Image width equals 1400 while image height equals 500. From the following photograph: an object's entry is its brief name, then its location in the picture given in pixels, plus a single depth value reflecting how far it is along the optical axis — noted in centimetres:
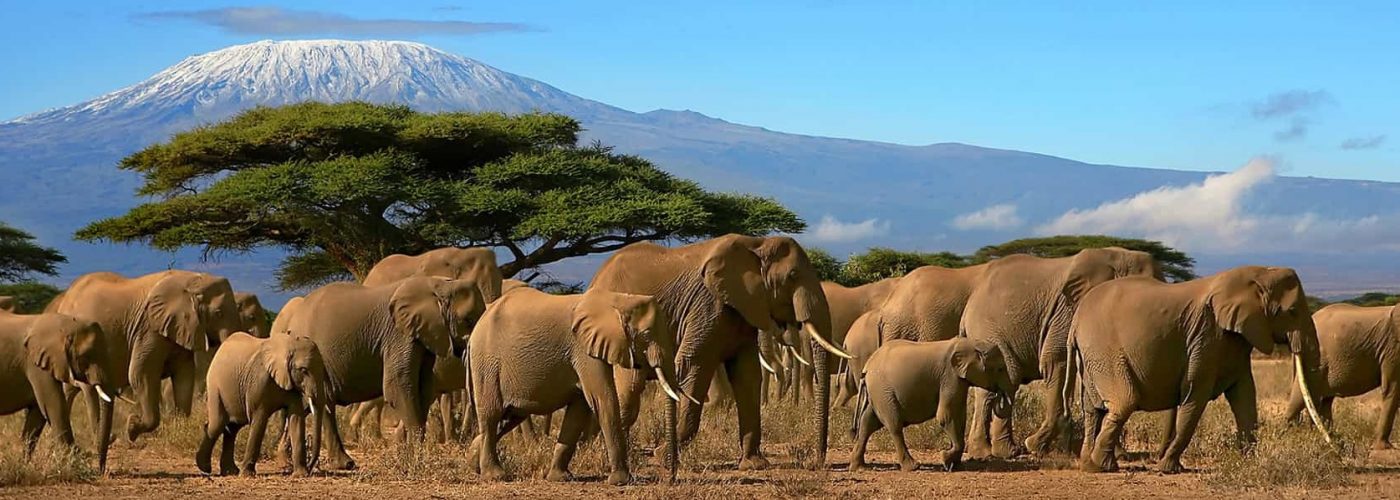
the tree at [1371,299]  5455
